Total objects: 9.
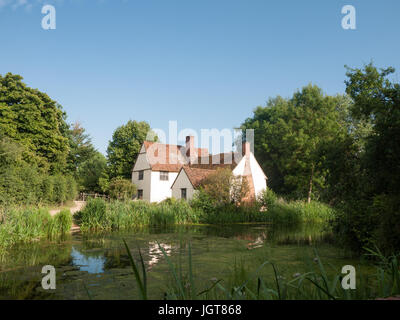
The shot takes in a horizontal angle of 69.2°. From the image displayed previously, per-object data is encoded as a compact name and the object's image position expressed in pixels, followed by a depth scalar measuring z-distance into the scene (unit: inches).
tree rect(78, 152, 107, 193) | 1700.9
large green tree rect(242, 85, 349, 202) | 1342.9
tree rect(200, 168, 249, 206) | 960.3
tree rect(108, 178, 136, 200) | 1302.9
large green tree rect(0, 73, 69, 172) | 1167.0
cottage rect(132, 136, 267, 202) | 1233.6
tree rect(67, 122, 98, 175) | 1707.6
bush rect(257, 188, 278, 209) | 1015.0
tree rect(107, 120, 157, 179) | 1643.7
